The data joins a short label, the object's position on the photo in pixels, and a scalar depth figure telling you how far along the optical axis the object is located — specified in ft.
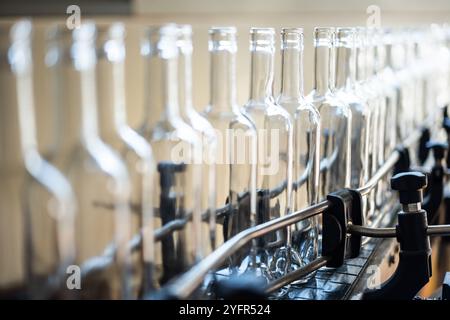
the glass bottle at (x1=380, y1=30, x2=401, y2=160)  2.40
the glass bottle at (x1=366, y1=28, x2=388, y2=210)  2.14
